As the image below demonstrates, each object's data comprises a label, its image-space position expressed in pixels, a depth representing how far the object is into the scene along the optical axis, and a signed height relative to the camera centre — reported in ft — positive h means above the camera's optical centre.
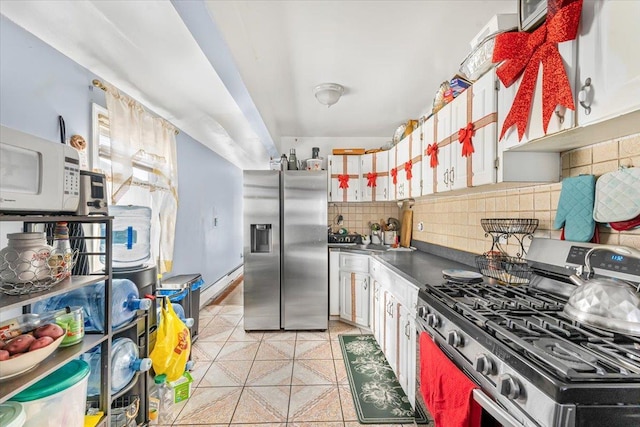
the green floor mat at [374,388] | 6.08 -4.21
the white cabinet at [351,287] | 10.32 -2.65
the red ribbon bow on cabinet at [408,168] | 9.07 +1.52
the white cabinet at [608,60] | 2.84 +1.66
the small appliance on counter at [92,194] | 4.44 +0.32
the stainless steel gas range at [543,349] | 2.22 -1.27
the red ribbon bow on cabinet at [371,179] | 11.81 +1.49
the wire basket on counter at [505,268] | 5.14 -0.98
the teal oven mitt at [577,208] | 4.21 +0.12
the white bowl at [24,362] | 3.26 -1.74
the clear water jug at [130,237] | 6.33 -0.52
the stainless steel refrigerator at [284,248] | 10.64 -1.22
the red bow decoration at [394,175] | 10.44 +1.50
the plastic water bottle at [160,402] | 6.02 -4.03
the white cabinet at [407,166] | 8.58 +1.60
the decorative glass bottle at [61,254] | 3.98 -0.58
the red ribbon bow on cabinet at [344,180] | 12.05 +1.46
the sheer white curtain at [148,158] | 7.14 +1.58
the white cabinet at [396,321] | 6.03 -2.65
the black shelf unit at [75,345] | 3.26 -1.91
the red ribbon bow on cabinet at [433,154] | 7.24 +1.57
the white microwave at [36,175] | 3.19 +0.48
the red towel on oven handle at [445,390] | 3.17 -2.14
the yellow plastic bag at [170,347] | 6.23 -2.92
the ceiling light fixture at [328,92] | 8.37 +3.63
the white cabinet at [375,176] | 11.56 +1.60
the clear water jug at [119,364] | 4.95 -2.68
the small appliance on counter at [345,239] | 12.25 -1.01
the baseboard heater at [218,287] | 13.23 -3.75
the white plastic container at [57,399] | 3.58 -2.37
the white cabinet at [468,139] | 5.06 +1.57
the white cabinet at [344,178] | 12.10 +1.55
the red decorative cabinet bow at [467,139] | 5.59 +1.53
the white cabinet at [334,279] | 11.08 -2.46
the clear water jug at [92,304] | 4.91 -1.54
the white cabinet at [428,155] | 7.49 +1.65
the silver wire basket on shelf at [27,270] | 3.58 -0.73
